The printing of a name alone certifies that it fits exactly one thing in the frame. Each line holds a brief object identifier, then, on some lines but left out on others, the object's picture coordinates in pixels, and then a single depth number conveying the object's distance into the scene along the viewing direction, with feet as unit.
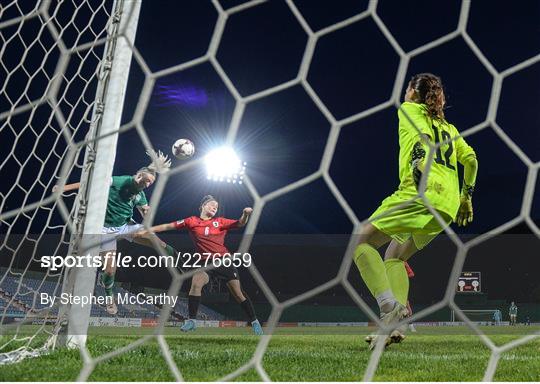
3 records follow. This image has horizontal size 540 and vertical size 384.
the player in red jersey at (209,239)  18.76
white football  20.15
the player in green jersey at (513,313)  65.54
